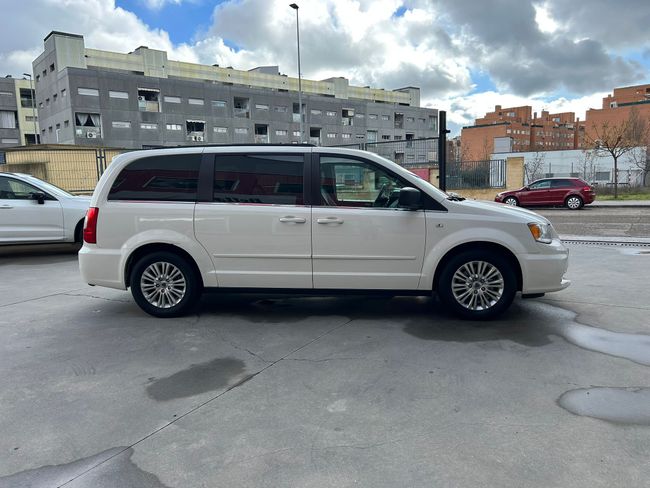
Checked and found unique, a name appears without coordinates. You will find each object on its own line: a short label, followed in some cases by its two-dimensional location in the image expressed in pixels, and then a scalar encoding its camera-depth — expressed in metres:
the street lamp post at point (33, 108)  65.86
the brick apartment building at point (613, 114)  78.81
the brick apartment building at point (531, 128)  99.25
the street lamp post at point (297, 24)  32.13
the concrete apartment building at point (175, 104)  56.84
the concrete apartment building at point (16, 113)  69.12
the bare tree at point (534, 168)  34.17
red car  22.24
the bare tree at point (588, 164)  41.88
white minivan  5.02
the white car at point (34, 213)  9.50
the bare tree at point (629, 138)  32.61
